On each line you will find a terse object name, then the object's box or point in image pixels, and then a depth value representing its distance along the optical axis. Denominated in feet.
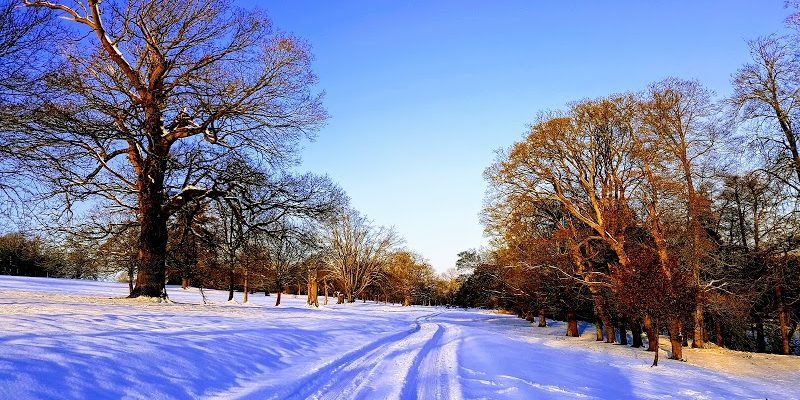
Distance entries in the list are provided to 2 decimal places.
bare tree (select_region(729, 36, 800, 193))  50.44
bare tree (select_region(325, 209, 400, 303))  179.22
